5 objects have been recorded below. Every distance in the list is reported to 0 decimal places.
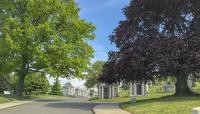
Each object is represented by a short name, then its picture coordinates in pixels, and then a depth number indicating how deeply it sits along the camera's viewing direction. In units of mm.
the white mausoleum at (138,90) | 25412
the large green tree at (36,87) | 34032
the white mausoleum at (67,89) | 56543
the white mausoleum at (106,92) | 25805
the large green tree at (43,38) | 17281
